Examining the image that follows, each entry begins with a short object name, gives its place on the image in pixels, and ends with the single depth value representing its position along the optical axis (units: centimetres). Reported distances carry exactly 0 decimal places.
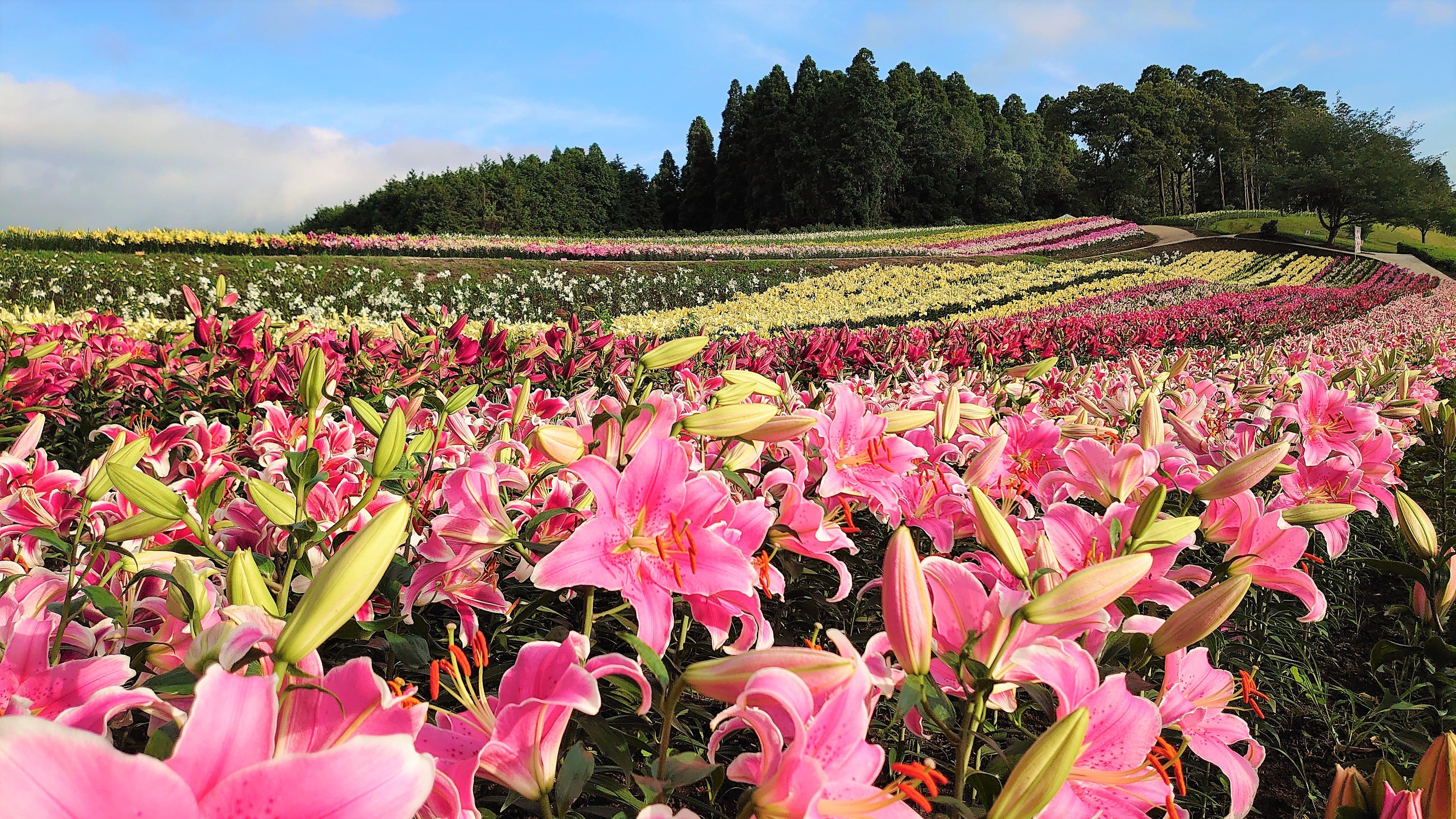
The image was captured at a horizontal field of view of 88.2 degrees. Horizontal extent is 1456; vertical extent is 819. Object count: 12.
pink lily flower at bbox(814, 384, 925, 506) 99
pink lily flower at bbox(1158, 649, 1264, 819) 71
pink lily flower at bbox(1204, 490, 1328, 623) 87
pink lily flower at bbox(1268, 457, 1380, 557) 128
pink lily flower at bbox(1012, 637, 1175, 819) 58
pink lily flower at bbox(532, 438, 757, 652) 64
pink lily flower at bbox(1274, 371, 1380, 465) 136
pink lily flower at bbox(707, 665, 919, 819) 44
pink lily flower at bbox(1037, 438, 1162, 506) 104
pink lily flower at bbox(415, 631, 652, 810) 51
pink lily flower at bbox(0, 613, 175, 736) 56
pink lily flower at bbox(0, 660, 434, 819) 30
